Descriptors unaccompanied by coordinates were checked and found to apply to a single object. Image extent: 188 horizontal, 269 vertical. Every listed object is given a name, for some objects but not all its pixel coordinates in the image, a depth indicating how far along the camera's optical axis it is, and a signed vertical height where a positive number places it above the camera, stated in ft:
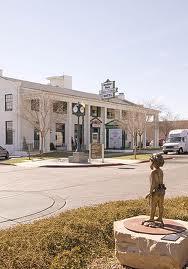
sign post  91.35 -2.30
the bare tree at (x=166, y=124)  232.14 +10.15
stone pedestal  15.15 -4.15
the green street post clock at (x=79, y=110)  93.61 +7.46
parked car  105.13 -3.21
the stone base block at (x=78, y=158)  87.66 -3.78
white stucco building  128.06 +9.34
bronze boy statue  16.57 -1.99
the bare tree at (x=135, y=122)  133.35 +7.20
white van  132.46 -0.30
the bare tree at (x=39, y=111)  123.34 +9.62
